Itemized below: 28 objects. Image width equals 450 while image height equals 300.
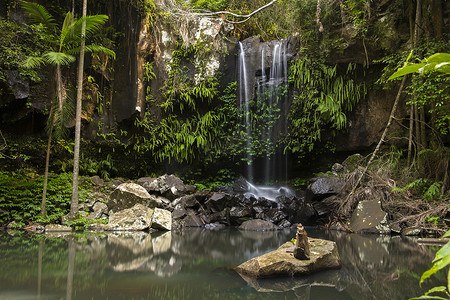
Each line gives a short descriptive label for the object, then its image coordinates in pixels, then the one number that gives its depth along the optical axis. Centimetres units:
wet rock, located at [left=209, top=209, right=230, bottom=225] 822
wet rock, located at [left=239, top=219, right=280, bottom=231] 736
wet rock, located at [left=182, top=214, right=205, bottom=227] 786
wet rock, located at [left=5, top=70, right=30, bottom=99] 831
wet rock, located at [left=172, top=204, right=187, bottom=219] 807
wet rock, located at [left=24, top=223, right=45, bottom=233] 642
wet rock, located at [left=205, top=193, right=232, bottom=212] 844
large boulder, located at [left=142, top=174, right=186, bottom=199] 891
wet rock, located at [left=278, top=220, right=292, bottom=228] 783
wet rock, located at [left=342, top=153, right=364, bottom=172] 896
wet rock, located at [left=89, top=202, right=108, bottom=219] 755
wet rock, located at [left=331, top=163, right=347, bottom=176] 910
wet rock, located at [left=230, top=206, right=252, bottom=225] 812
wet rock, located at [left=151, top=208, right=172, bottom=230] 716
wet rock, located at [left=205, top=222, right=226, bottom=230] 762
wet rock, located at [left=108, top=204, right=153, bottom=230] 694
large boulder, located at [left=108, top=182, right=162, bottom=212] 770
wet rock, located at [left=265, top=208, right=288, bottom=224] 816
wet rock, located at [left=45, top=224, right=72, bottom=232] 648
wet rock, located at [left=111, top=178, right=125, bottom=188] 925
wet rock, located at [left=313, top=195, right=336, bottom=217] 777
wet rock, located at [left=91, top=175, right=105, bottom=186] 916
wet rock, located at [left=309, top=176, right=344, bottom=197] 796
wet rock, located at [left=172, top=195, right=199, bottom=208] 849
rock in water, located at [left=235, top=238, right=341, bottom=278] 298
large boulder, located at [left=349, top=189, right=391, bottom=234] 636
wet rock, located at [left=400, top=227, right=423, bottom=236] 593
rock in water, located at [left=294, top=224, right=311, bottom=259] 321
